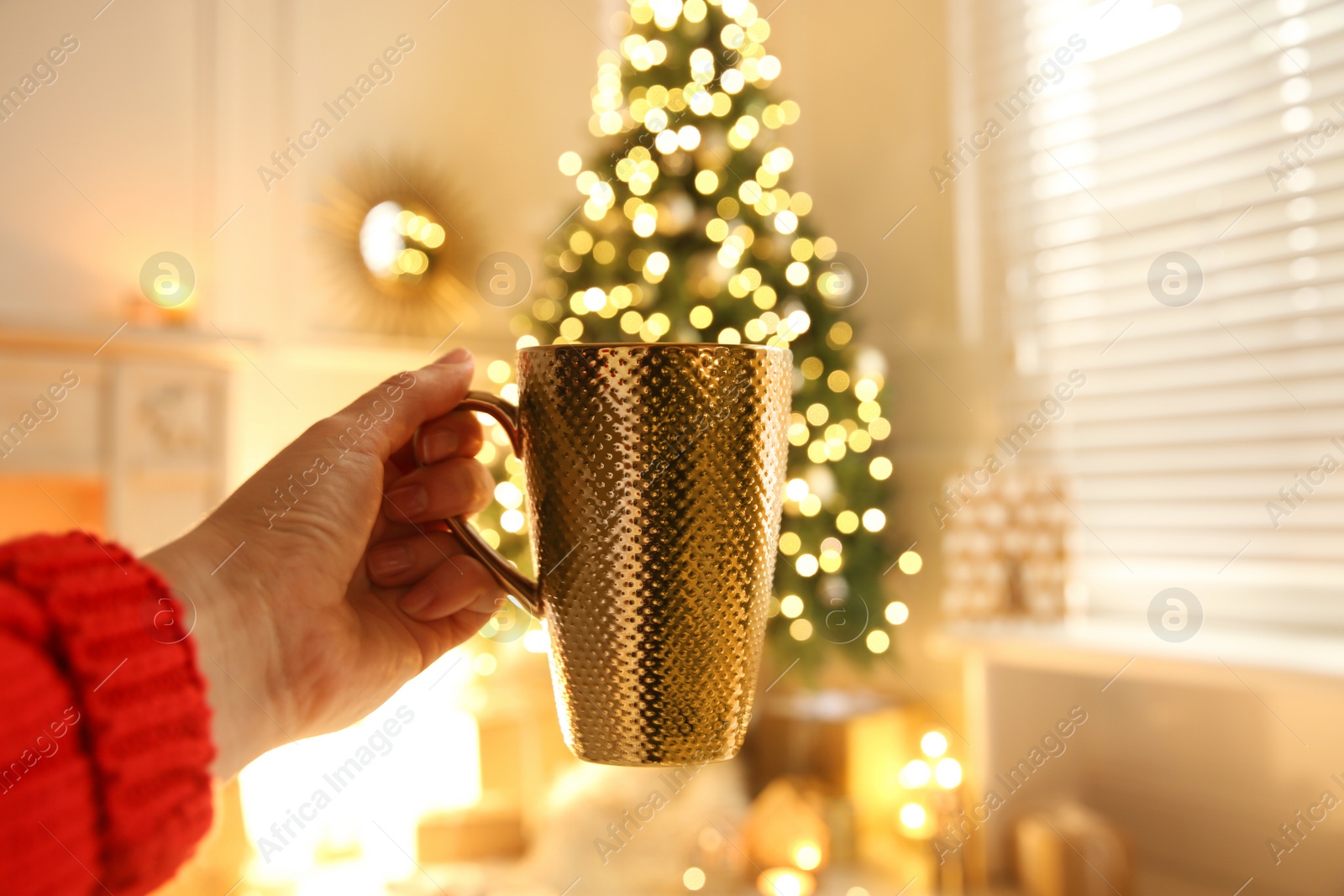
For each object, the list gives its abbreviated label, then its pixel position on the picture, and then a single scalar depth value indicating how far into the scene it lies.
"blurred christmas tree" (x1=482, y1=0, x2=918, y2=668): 2.10
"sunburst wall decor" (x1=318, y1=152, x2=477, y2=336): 2.55
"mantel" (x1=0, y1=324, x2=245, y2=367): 1.99
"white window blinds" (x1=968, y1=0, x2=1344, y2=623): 1.66
